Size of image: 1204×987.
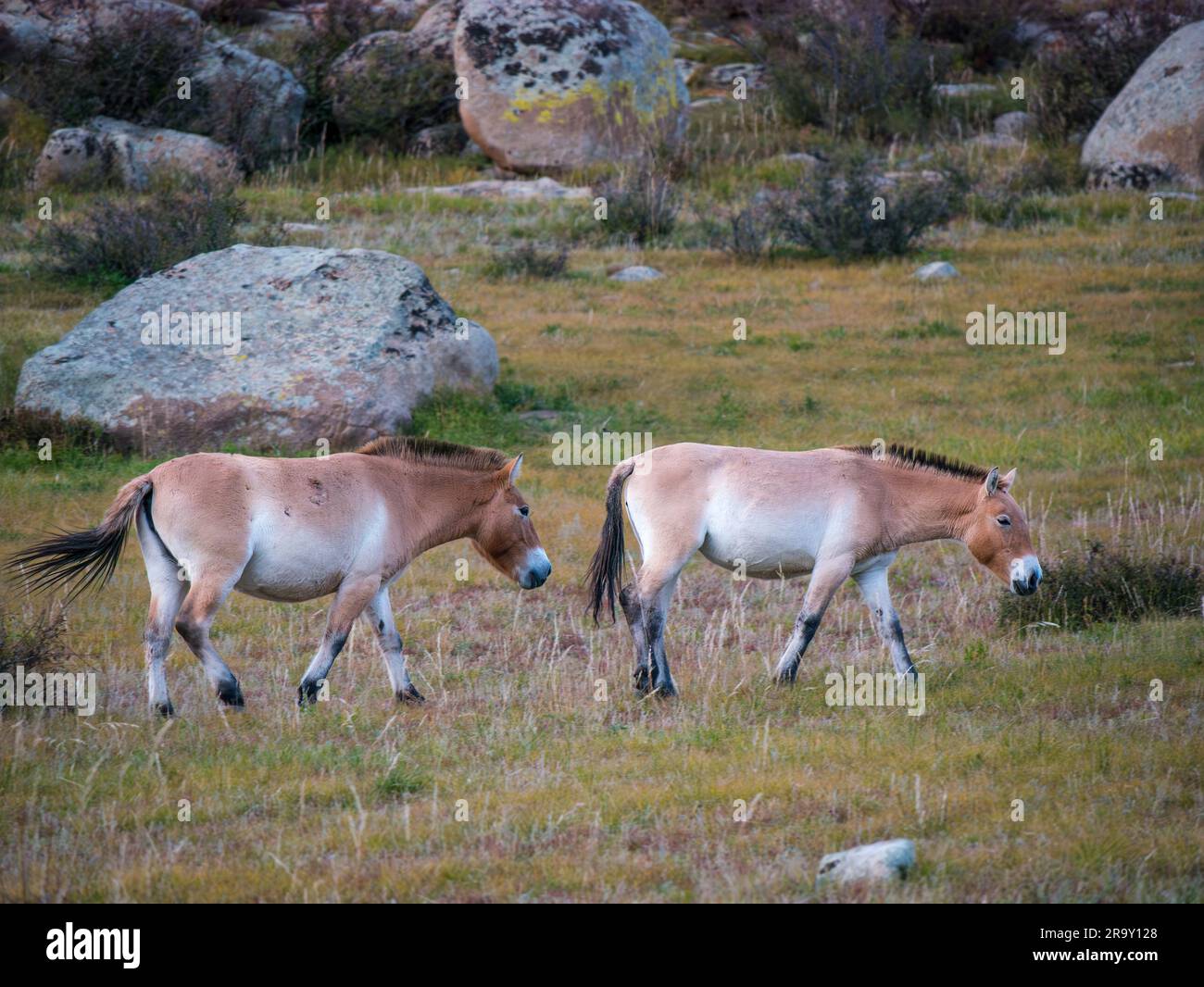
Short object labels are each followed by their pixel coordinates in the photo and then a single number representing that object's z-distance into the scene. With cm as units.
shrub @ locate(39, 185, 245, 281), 1961
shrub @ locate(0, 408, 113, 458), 1474
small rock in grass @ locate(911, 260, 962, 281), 2052
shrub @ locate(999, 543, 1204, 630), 1073
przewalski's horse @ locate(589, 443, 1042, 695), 916
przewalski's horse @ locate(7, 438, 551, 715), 834
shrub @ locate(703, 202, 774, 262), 2206
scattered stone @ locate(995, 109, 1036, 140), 2884
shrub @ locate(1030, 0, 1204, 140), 2819
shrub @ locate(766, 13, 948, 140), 2956
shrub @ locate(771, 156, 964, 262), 2155
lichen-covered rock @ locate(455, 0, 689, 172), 2686
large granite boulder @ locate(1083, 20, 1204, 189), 2491
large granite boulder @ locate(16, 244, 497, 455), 1486
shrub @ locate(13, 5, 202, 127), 2697
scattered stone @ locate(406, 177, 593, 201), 2552
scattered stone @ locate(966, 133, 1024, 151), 2773
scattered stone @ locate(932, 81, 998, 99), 3219
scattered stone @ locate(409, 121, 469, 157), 2878
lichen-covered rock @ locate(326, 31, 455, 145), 2892
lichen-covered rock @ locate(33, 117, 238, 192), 2427
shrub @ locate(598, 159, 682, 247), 2300
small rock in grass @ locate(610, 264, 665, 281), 2119
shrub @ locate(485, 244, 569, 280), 2120
